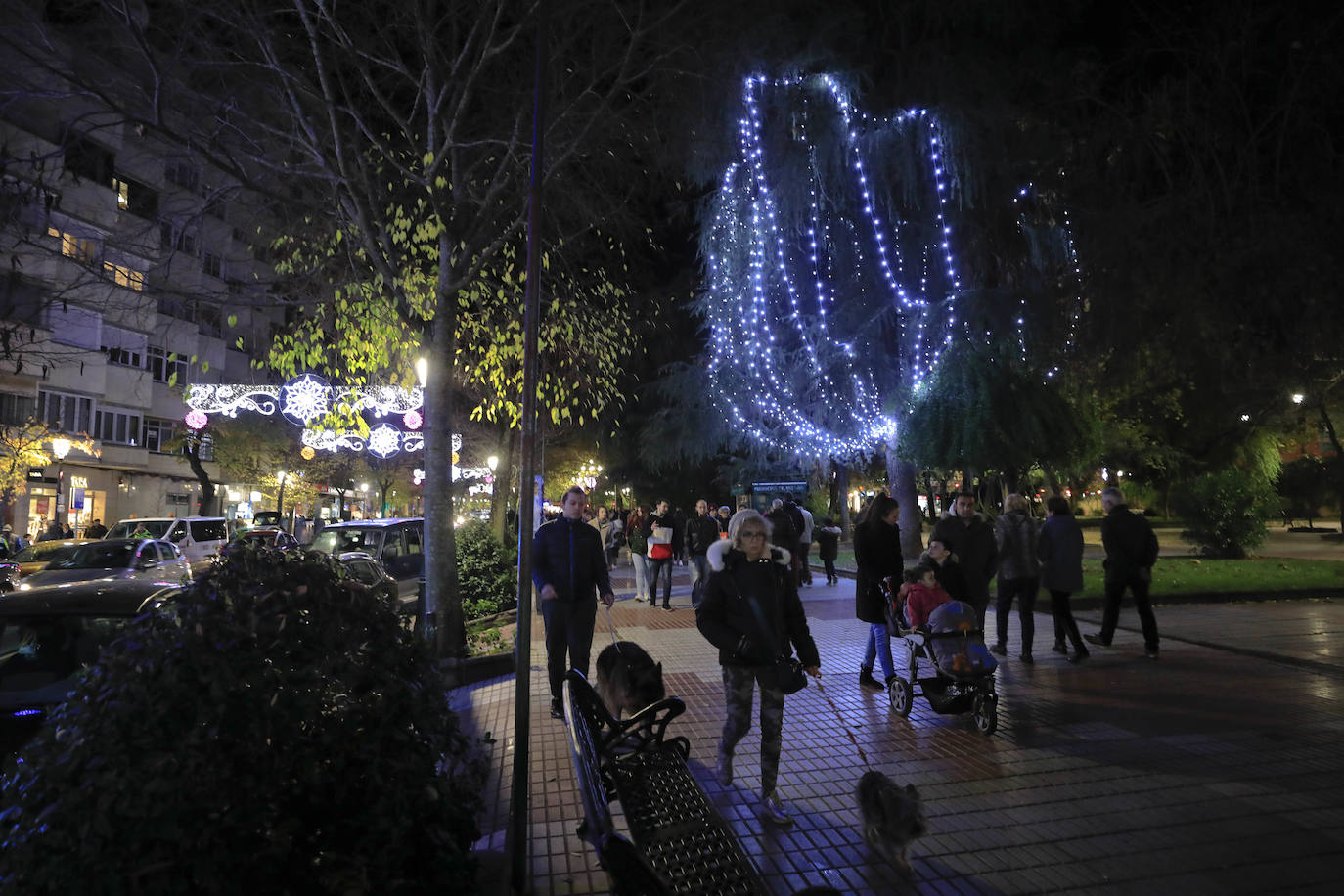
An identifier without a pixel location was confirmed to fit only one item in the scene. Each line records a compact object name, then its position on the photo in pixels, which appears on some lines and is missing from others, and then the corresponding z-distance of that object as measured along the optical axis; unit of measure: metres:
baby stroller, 6.40
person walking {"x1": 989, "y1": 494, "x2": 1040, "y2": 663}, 9.19
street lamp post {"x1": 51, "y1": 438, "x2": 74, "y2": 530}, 23.19
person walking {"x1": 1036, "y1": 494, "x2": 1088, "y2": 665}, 9.09
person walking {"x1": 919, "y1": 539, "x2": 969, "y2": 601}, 7.51
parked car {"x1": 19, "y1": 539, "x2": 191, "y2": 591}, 13.02
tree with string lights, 16.88
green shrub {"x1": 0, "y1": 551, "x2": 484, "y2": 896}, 2.29
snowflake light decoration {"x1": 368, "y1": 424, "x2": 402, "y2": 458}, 15.27
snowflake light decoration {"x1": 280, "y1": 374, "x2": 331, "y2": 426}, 12.77
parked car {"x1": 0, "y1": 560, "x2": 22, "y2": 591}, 14.72
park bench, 2.50
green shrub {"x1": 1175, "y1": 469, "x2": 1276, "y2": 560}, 20.62
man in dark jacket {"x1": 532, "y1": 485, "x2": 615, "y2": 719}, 7.12
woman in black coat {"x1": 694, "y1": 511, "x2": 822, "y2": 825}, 4.91
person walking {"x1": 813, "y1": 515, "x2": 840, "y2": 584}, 17.95
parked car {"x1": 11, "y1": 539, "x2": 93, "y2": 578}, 16.28
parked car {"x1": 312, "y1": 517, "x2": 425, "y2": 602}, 14.20
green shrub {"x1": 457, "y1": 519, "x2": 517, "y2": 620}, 13.21
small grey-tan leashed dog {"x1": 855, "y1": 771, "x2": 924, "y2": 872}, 4.00
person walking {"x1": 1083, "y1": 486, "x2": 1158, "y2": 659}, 9.16
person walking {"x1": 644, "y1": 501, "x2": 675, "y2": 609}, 14.41
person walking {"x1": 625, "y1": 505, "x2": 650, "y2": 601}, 15.84
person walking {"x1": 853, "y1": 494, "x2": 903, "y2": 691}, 7.75
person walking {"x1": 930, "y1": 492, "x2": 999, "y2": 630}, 8.11
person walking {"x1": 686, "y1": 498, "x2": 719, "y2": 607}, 13.32
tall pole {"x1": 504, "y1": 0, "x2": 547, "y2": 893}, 4.01
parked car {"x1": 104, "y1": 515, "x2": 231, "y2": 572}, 20.91
